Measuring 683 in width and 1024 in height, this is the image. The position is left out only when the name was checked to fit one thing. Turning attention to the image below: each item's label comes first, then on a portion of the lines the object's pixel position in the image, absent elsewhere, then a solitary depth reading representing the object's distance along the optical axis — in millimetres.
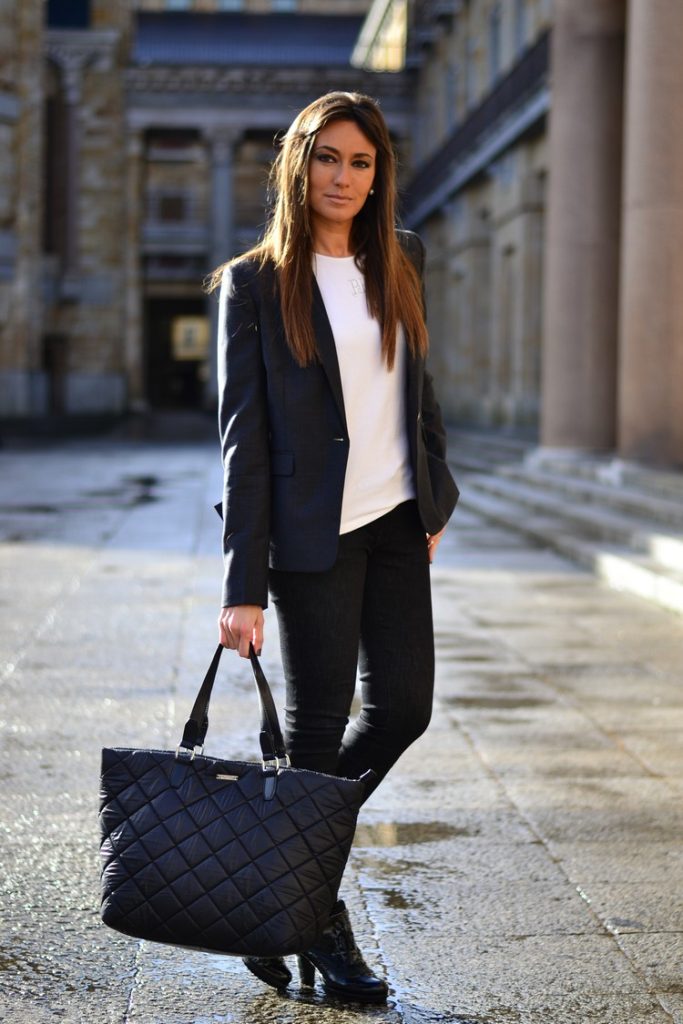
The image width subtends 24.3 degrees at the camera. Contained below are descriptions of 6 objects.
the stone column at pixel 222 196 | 54188
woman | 3391
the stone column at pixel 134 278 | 52594
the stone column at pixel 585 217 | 17531
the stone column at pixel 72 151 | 50406
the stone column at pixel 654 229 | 13898
